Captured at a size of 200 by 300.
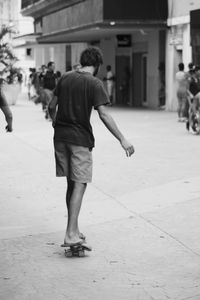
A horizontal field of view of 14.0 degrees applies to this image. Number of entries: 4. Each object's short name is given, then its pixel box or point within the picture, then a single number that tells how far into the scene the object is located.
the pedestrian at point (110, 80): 36.44
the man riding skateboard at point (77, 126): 6.88
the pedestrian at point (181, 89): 23.88
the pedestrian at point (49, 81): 25.42
